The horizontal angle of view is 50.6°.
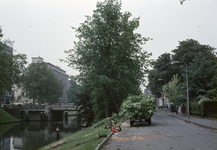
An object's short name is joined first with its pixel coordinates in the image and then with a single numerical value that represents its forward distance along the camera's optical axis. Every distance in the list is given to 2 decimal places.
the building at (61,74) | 141.07
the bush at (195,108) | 33.22
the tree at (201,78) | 33.97
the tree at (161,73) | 57.86
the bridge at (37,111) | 63.06
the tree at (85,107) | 41.94
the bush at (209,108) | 28.11
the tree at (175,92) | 37.31
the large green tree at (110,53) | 27.19
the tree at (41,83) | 67.66
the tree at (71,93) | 130.00
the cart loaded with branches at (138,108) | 18.39
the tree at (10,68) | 37.95
